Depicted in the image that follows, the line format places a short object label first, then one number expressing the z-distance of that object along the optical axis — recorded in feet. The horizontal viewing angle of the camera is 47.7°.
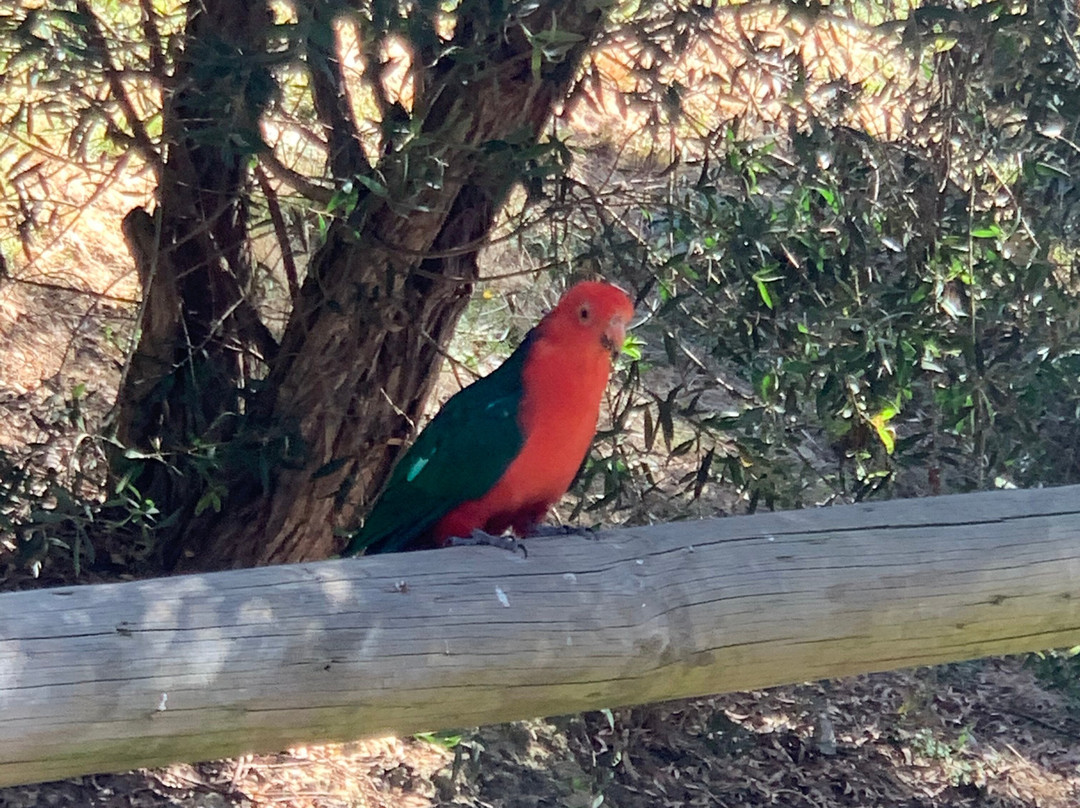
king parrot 9.77
